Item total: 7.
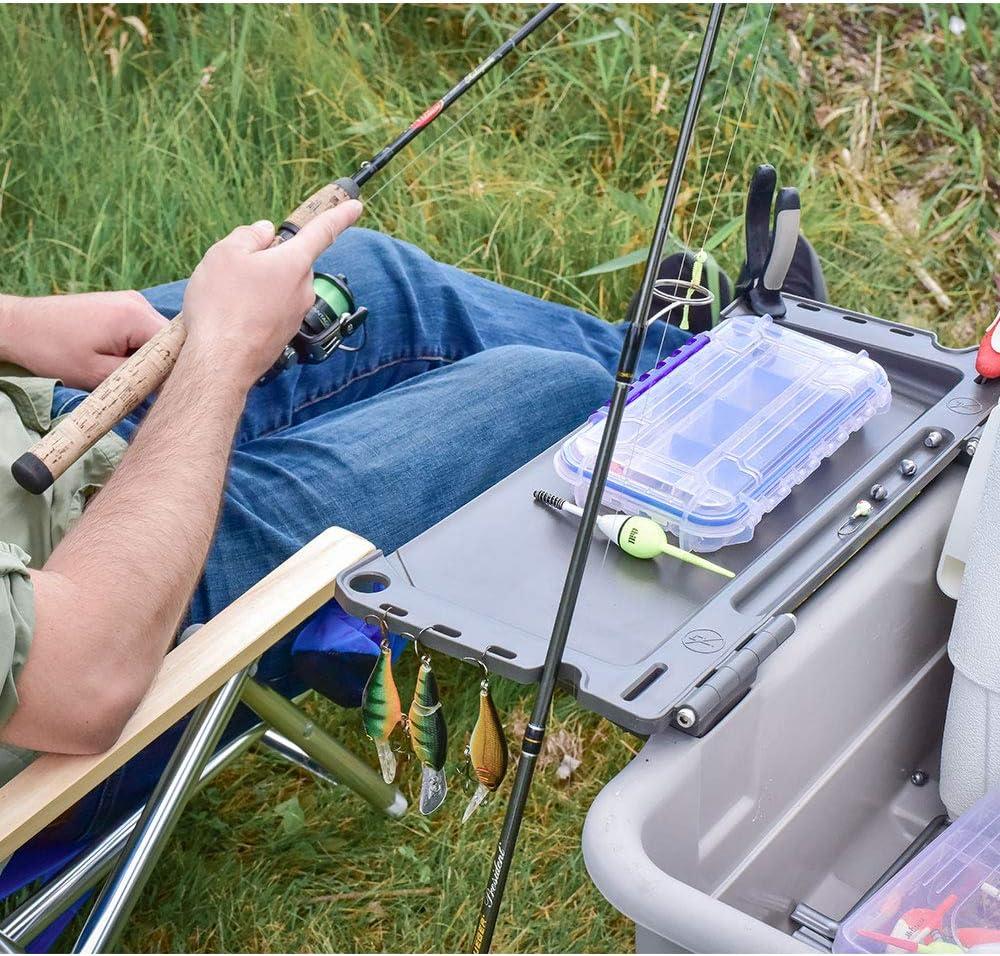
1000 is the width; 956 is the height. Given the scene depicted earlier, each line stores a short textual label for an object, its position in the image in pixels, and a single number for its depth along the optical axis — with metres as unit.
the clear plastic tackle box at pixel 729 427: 1.34
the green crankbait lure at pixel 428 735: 1.19
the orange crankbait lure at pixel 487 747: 1.15
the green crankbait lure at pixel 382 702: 1.20
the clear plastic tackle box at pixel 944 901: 1.15
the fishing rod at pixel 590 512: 1.04
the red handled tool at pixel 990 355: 1.52
